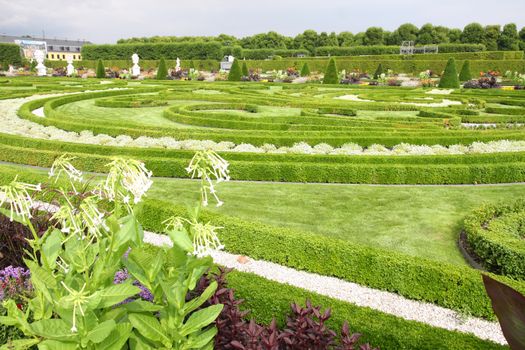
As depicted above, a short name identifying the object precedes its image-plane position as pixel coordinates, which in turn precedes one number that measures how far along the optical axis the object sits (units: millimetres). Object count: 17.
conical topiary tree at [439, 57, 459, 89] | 37875
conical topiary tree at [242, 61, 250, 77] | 48312
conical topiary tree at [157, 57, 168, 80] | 46847
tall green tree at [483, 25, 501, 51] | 78375
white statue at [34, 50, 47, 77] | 49750
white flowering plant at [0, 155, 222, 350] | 2787
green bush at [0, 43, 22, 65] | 64188
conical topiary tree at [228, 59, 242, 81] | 44812
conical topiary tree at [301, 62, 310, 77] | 51719
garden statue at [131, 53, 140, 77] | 49397
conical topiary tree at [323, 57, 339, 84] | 42594
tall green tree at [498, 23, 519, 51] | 75812
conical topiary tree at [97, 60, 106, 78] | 47719
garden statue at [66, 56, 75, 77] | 49531
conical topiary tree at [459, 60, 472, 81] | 44344
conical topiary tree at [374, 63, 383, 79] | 49194
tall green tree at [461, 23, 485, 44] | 79625
